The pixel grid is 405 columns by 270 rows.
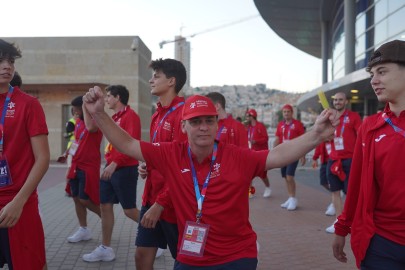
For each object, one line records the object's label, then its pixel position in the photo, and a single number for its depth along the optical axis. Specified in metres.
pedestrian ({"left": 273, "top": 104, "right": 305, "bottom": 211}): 9.81
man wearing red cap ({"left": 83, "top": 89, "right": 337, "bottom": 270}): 2.85
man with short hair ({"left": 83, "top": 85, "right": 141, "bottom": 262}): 5.61
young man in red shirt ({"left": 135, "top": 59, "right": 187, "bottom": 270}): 3.84
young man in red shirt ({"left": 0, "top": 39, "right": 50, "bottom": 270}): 3.11
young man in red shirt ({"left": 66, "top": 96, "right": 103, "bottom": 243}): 6.38
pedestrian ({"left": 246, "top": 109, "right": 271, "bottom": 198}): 12.02
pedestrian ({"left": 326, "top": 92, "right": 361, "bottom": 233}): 7.50
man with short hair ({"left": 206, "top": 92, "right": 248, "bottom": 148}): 6.33
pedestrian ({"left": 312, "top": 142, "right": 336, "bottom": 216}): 8.00
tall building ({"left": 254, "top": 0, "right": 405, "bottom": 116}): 17.89
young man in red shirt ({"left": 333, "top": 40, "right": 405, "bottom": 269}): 2.79
